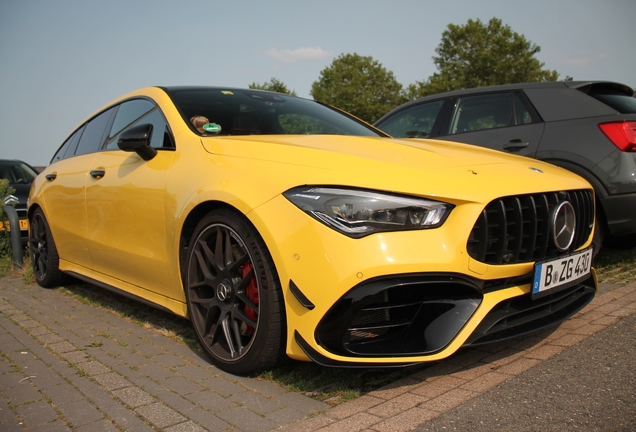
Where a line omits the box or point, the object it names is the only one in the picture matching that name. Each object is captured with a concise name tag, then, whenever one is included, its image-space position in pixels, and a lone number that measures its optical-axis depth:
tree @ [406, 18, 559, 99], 44.06
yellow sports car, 2.34
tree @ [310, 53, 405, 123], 56.34
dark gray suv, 4.35
